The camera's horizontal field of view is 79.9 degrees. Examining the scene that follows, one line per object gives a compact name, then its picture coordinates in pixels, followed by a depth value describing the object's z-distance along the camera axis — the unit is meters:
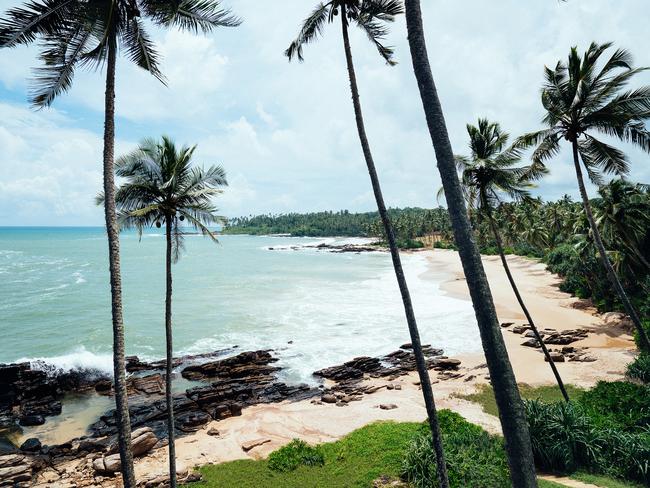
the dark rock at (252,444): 14.02
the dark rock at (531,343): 24.02
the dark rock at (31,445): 14.86
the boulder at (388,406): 17.02
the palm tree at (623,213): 18.38
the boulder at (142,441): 14.05
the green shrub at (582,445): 9.02
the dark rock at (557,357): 20.75
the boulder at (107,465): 12.93
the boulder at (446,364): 22.39
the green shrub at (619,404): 11.09
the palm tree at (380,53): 7.77
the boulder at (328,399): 18.80
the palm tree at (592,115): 11.55
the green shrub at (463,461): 8.79
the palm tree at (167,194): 10.13
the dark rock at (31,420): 17.36
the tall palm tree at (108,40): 6.50
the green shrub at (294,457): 11.44
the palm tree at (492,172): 13.80
